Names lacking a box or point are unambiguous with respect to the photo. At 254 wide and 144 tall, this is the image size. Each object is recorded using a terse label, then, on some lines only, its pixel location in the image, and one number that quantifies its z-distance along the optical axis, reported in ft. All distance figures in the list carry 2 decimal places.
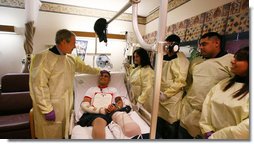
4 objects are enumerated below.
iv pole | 2.30
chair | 6.75
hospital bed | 3.87
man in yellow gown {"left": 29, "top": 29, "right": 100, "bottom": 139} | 4.44
